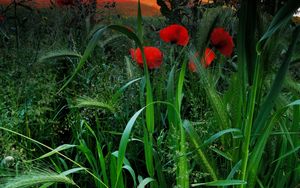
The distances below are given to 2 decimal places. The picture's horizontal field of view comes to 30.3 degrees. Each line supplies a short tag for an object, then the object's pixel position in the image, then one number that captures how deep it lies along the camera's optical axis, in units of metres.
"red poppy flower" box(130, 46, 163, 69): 1.43
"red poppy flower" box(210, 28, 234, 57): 1.46
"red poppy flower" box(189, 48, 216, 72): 1.41
